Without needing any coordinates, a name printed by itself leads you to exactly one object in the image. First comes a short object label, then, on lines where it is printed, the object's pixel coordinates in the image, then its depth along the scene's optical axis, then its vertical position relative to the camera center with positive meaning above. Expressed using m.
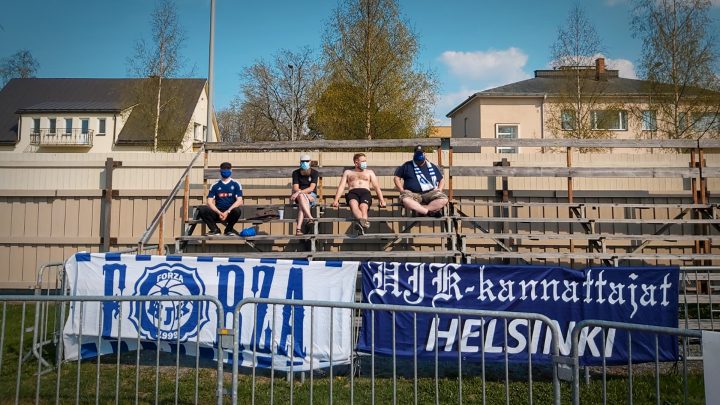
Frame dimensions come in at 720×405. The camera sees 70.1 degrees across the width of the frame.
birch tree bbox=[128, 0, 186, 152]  21.33 +6.54
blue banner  5.95 -0.79
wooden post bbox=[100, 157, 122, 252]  10.87 +0.37
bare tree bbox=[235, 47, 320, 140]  35.91 +8.98
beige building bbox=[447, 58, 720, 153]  17.78 +5.31
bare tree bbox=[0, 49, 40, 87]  42.38 +12.88
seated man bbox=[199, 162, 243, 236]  9.45 +0.40
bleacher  9.91 +0.25
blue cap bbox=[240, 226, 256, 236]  9.15 -0.11
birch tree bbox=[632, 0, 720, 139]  15.90 +4.74
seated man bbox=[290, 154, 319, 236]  9.34 +0.70
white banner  5.79 -0.85
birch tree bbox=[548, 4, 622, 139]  18.58 +4.72
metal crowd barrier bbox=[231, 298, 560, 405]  3.72 -0.67
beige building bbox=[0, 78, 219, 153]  36.06 +7.77
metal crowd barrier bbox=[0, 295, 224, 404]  4.38 -1.69
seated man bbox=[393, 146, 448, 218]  9.32 +0.78
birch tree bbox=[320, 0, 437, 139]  17.06 +5.27
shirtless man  9.26 +0.71
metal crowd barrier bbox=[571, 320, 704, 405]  3.34 -0.69
